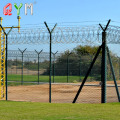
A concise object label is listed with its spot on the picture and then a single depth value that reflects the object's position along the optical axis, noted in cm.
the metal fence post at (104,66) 1638
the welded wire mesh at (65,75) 2273
